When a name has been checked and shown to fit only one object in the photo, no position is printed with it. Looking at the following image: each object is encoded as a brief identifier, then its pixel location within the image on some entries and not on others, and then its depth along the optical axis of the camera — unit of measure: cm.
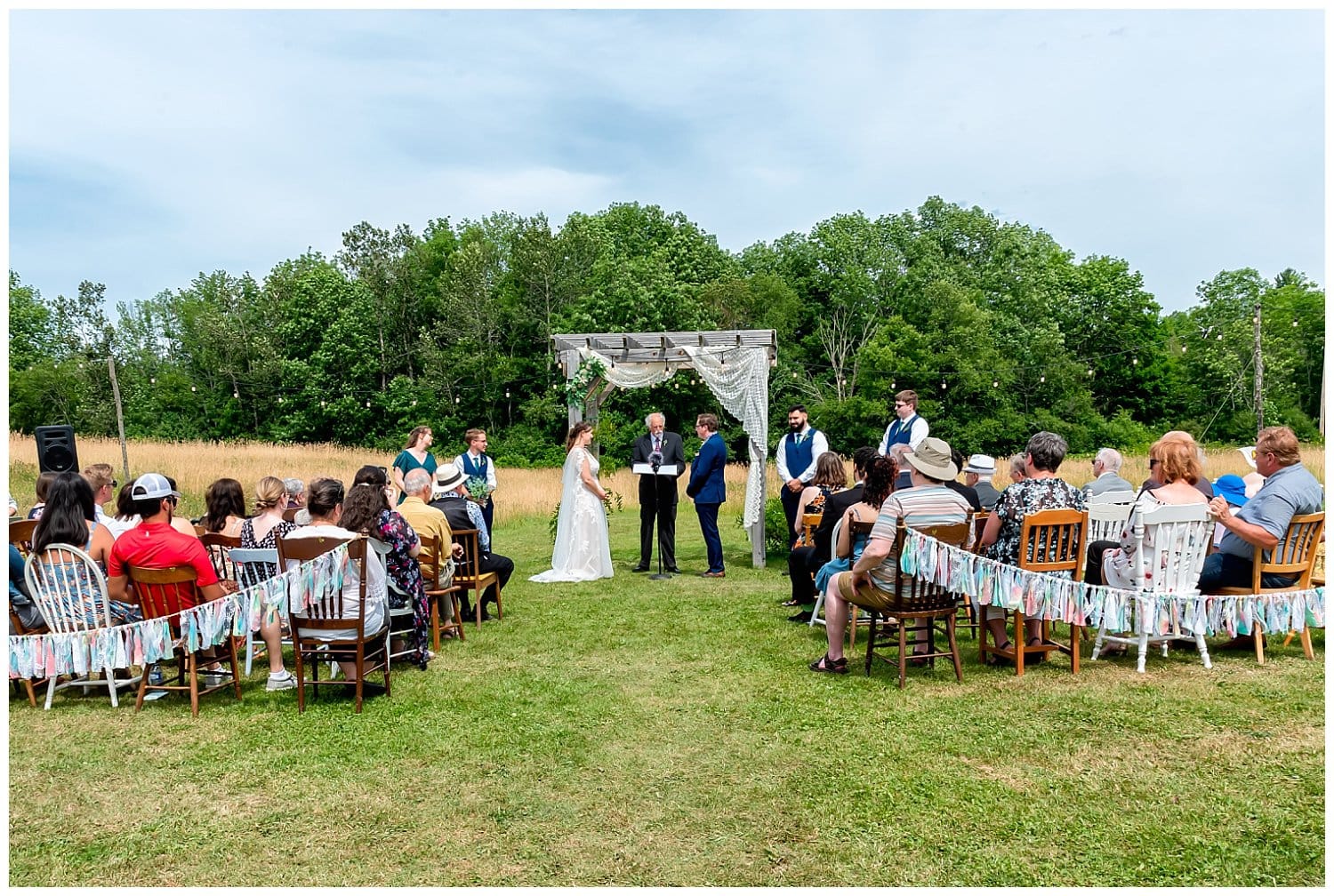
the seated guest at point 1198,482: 582
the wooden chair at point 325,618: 513
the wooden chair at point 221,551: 588
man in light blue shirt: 570
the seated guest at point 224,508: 605
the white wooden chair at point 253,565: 534
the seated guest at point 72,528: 516
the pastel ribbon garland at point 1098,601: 533
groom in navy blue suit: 989
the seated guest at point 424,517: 671
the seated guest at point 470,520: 760
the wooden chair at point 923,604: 534
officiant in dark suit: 988
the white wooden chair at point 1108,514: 664
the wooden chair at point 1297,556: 578
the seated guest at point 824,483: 776
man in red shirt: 512
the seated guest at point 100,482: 671
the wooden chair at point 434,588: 660
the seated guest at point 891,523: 534
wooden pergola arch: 1097
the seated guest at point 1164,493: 567
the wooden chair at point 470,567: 719
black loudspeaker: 889
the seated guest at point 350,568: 531
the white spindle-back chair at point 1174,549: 552
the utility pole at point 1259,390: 2415
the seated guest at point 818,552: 696
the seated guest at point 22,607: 533
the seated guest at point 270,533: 547
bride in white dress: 970
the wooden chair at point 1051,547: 551
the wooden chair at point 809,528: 793
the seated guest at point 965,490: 601
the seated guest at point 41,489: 648
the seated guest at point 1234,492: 708
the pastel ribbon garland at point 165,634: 510
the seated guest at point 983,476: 786
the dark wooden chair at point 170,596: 505
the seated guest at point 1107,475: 711
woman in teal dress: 898
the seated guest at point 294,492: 660
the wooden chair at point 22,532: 595
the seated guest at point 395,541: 570
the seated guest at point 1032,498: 571
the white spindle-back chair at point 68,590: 511
